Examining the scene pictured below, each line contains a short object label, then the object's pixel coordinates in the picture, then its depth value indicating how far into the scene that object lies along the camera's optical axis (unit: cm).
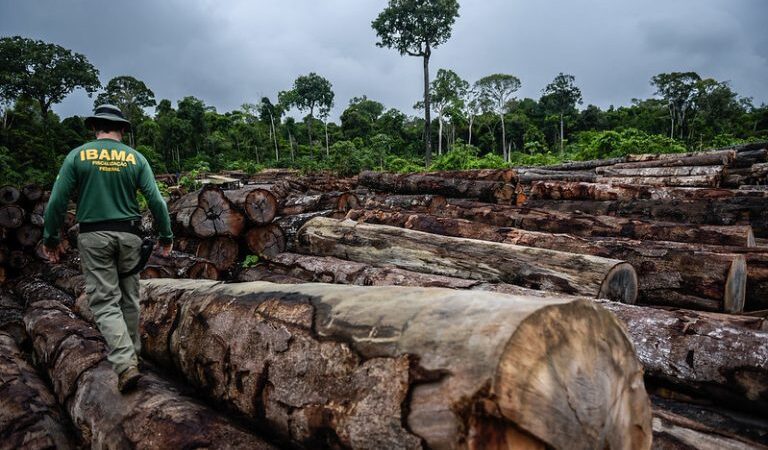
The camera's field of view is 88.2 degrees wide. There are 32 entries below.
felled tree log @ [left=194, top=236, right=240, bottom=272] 609
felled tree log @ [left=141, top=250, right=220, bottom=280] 475
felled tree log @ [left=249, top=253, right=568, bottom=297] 352
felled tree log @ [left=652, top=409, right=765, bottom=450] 189
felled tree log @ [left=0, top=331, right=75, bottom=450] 235
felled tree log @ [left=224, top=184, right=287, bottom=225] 610
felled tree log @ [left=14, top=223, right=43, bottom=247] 756
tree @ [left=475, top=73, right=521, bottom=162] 4697
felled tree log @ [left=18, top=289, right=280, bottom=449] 185
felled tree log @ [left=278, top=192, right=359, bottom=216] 718
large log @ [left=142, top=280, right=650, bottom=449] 113
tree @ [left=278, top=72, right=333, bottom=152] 4972
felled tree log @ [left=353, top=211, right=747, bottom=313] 328
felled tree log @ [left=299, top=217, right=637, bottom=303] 336
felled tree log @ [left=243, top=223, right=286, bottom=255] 617
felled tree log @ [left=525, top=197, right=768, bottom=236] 526
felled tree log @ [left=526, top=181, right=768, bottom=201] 649
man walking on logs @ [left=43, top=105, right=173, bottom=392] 254
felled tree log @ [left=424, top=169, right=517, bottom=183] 862
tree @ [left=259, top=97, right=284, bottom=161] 4997
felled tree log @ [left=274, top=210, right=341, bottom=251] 608
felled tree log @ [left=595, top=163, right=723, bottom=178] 856
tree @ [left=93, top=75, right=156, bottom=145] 4662
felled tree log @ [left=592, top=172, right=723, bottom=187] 845
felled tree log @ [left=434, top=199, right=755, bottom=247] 432
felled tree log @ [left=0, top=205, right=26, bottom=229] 736
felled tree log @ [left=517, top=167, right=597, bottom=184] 1031
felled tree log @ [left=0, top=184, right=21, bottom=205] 758
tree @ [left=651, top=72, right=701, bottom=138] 4247
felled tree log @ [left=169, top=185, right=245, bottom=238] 595
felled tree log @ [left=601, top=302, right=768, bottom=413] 216
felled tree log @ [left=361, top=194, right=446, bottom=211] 769
